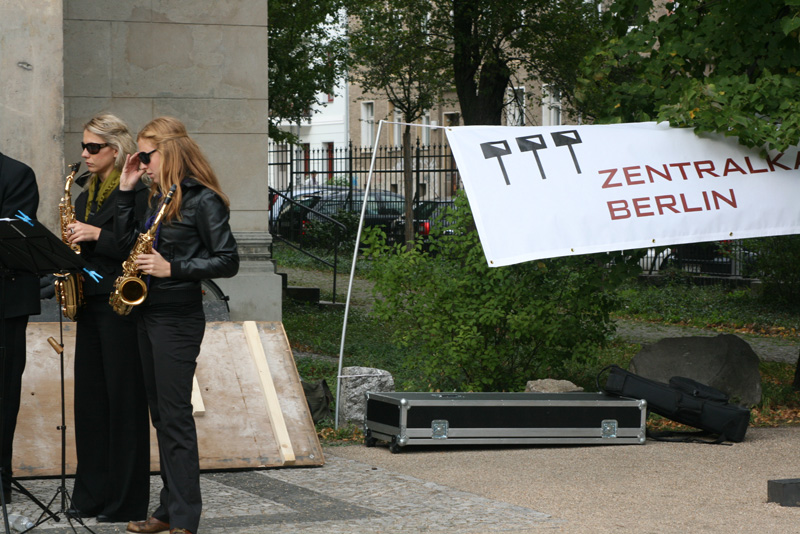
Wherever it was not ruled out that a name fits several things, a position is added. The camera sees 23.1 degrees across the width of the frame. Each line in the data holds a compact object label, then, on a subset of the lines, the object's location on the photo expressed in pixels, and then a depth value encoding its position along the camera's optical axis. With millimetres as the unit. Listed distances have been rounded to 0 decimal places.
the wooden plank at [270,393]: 13067
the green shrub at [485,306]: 16684
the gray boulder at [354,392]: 15769
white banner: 14661
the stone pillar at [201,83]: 19719
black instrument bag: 14647
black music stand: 8709
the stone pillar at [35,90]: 16047
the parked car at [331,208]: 47807
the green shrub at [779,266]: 31761
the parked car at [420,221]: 44745
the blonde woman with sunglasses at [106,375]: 10171
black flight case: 14072
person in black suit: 10504
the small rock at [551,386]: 16185
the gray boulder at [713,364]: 17003
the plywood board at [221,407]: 12562
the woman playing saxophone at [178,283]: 9409
